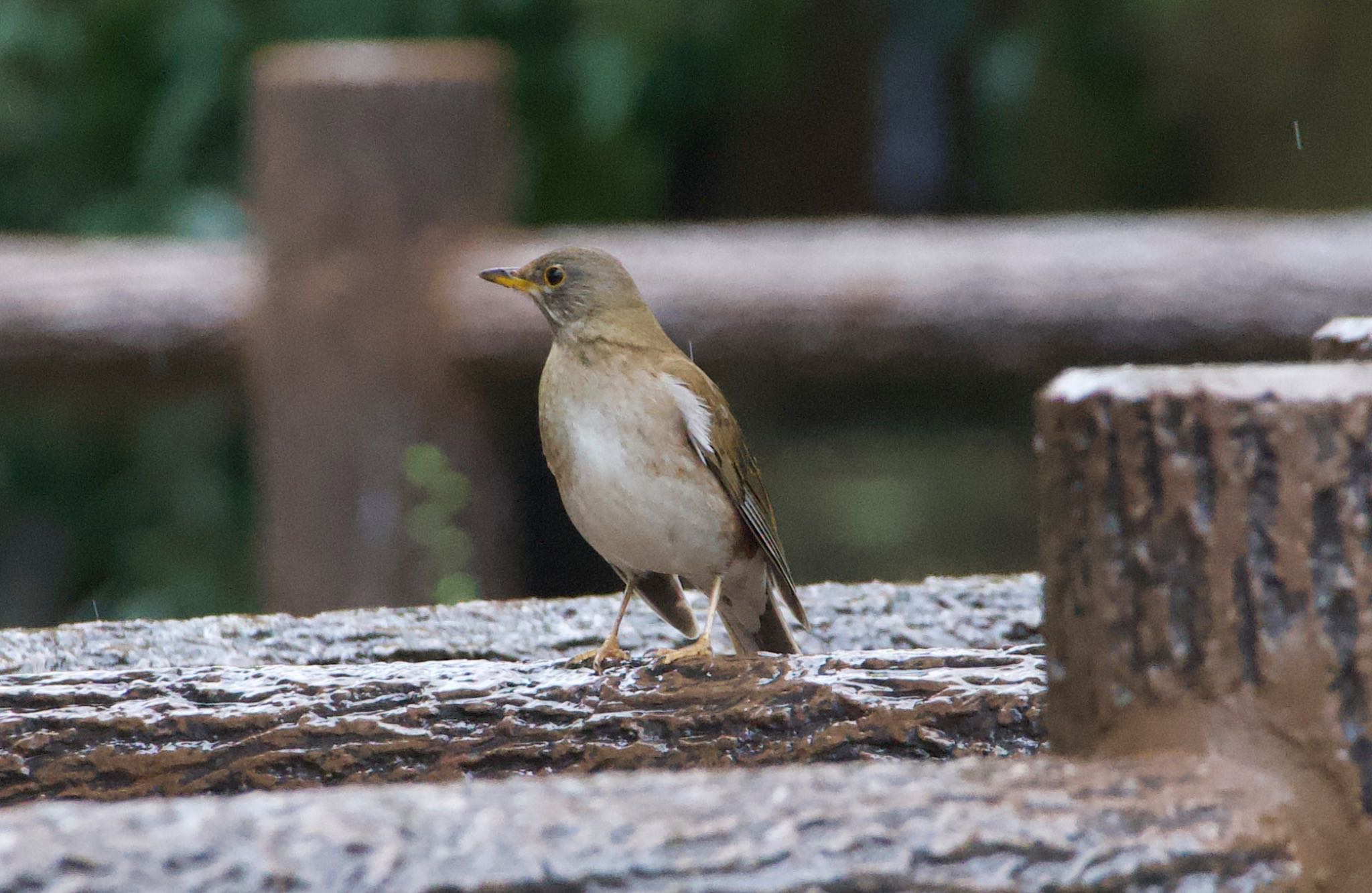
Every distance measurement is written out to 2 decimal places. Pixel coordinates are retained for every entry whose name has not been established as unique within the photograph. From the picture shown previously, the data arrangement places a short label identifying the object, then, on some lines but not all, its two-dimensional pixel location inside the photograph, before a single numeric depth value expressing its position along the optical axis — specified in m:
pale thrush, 9.07
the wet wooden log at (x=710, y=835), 7.23
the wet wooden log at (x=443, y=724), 8.93
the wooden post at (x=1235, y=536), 8.12
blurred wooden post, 9.41
